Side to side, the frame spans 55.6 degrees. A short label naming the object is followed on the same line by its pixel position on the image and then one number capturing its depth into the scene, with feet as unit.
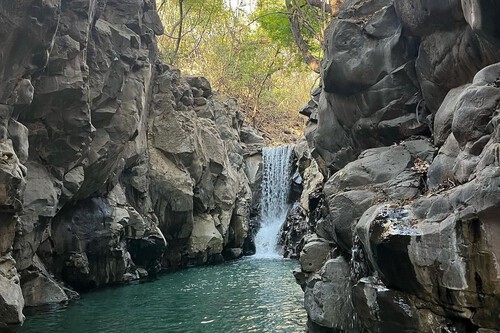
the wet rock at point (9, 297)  35.12
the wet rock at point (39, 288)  49.92
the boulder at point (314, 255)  43.88
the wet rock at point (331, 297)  34.81
